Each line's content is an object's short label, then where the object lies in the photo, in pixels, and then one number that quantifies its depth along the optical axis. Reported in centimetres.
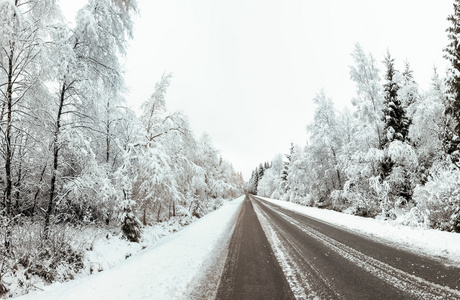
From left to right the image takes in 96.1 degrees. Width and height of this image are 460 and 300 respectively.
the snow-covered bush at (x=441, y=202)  821
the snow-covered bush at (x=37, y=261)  424
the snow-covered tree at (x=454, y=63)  971
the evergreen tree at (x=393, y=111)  1470
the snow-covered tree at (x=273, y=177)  6058
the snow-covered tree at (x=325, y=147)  2133
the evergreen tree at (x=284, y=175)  4517
